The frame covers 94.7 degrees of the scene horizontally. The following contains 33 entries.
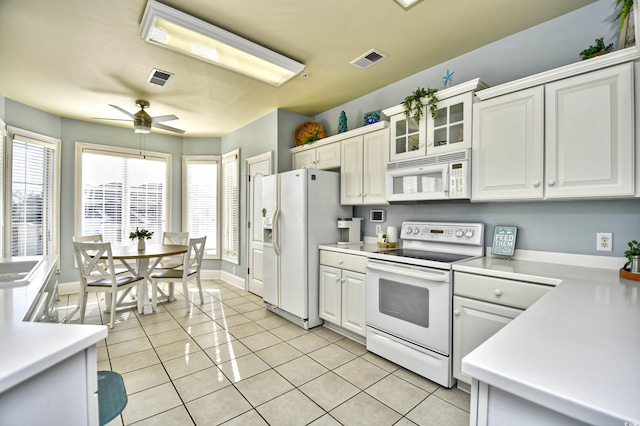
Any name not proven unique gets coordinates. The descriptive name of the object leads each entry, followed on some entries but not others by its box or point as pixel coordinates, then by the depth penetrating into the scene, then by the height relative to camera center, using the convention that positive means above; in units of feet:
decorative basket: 13.60 +3.90
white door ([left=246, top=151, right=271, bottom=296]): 14.44 -0.29
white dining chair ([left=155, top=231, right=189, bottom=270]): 15.34 -1.51
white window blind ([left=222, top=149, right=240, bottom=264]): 16.69 +0.43
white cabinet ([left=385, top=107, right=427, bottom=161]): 8.60 +2.35
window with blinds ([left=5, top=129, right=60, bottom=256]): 12.60 +0.80
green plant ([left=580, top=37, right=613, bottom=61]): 6.05 +3.45
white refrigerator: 10.57 -0.73
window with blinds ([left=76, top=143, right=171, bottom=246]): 15.67 +1.18
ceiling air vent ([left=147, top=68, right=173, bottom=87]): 9.99 +4.76
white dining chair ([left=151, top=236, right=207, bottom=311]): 12.50 -2.67
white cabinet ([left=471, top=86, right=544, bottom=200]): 6.52 +1.61
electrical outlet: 6.30 -0.55
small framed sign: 7.43 -0.65
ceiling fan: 12.02 +3.84
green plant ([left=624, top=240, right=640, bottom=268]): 5.40 -0.64
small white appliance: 11.19 -0.61
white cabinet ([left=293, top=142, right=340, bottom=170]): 11.65 +2.38
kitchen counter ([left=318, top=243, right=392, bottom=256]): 9.24 -1.15
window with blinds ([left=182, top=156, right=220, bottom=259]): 18.51 +0.95
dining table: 11.66 -2.13
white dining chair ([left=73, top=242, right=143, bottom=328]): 10.55 -2.28
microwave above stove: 7.60 +1.04
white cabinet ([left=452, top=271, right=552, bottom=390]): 5.81 -1.91
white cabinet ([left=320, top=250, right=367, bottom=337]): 9.23 -2.55
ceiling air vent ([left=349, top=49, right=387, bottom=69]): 8.80 +4.81
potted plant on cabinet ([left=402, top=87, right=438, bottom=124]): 8.19 +3.18
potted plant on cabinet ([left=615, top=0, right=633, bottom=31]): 5.55 +3.97
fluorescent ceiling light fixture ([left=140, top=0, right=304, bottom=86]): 6.95 +4.61
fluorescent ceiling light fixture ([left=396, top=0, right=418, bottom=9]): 6.56 +4.75
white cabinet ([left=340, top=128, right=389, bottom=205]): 9.98 +1.64
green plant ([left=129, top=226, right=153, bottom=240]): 12.89 -0.98
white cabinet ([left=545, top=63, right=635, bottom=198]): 5.45 +1.60
